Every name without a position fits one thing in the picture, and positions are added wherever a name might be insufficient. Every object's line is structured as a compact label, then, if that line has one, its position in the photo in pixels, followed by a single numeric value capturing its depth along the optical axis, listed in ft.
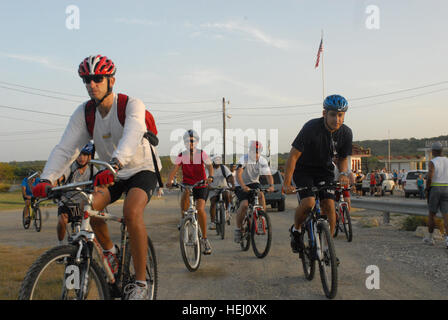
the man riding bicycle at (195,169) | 23.84
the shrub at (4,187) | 178.83
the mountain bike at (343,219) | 29.53
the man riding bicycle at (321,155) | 16.93
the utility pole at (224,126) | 179.42
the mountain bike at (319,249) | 15.12
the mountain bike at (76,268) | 8.98
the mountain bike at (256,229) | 23.79
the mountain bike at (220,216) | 32.83
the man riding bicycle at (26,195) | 41.33
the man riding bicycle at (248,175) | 26.30
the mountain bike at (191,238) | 20.42
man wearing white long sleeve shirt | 11.55
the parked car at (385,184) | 108.62
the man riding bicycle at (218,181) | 30.42
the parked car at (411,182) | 96.51
